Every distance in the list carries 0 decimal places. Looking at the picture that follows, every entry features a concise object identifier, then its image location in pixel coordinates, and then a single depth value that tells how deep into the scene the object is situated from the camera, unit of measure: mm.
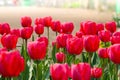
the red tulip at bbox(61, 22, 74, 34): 2436
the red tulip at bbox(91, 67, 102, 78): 1825
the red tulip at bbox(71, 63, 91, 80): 1396
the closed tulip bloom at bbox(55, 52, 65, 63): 2050
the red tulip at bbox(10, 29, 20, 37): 2225
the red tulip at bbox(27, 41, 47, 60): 1700
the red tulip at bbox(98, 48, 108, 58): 2098
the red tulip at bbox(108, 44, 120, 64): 1668
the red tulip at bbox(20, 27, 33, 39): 2256
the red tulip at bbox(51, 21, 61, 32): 2535
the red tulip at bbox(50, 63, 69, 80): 1425
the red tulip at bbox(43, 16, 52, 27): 2623
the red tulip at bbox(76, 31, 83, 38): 2301
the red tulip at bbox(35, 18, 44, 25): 2609
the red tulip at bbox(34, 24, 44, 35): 2467
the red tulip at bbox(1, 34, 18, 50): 1957
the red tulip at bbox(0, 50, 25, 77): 1452
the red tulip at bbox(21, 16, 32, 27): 2611
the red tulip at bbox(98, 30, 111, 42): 2268
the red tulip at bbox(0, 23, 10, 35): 2334
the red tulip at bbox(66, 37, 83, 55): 1832
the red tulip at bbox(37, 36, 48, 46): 2085
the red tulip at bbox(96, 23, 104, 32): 2449
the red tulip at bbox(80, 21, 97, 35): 2286
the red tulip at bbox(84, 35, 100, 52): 1931
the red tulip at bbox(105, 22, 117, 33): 2537
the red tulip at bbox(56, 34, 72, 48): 2079
